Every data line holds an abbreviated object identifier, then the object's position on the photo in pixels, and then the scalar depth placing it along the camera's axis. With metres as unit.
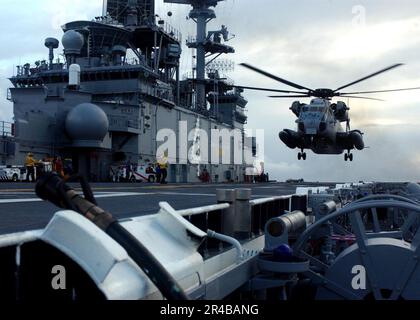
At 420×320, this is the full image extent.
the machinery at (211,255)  1.92
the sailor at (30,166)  24.34
